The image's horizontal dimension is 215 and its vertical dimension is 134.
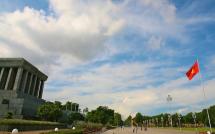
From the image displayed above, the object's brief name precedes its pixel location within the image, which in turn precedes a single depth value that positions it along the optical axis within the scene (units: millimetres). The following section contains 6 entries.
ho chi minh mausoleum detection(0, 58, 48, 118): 44606
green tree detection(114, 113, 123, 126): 91218
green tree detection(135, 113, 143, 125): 128057
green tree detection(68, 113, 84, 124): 63701
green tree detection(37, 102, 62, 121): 44156
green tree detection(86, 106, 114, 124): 70593
